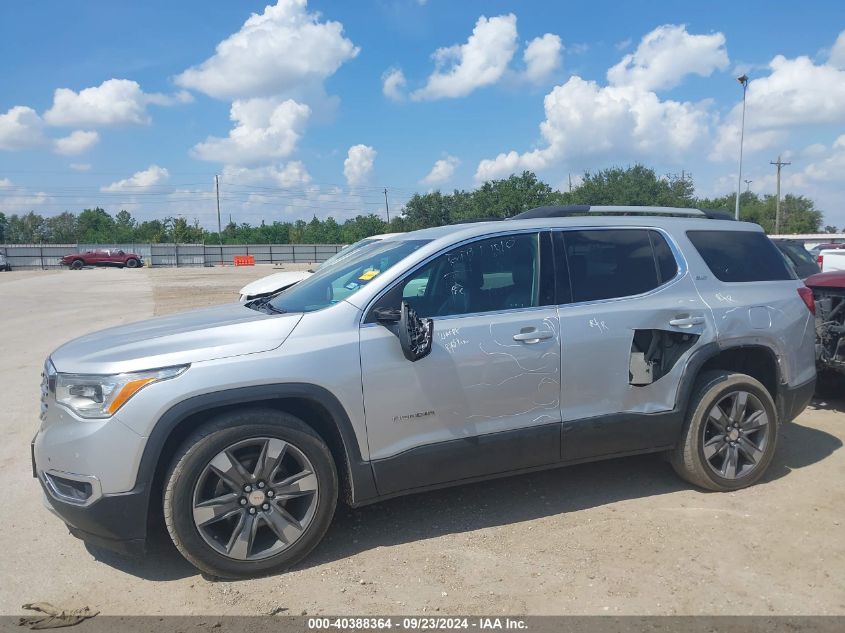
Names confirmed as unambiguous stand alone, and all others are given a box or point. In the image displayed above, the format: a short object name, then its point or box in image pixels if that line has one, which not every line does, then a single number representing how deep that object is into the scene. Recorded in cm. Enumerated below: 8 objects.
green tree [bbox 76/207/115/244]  9557
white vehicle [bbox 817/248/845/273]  1356
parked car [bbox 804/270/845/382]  615
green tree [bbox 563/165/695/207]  4909
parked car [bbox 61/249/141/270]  5022
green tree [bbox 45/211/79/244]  9929
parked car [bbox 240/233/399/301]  1002
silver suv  325
